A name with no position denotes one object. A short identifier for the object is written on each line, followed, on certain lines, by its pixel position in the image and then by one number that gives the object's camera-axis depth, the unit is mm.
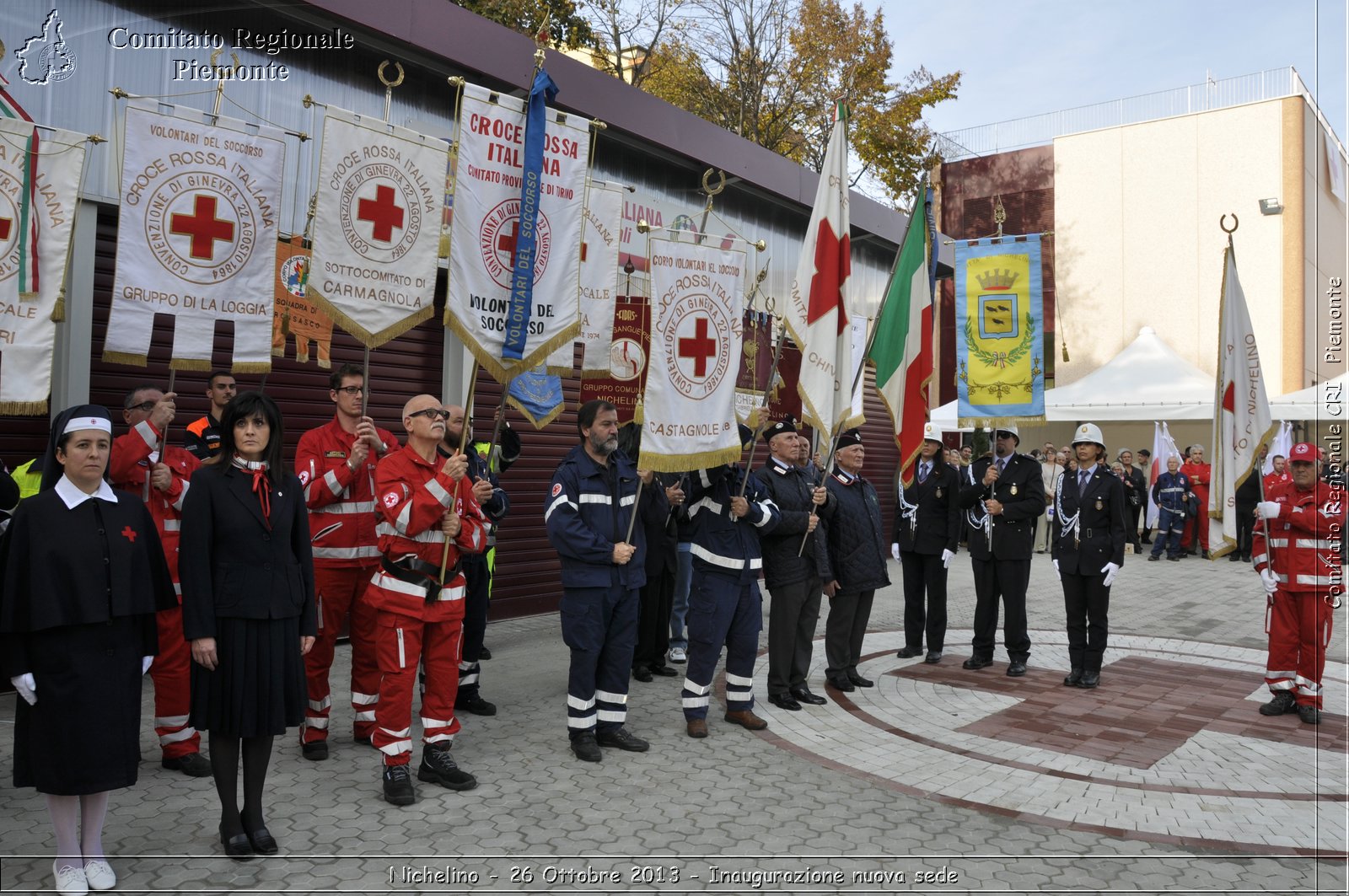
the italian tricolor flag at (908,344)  7676
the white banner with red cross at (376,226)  5406
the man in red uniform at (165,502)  5086
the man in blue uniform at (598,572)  5570
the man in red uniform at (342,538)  5410
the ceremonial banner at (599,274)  7793
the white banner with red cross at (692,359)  5863
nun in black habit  3639
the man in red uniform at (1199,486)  18734
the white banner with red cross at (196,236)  5207
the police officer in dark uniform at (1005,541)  8211
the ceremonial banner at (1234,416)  7176
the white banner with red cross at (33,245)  4938
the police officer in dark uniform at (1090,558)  7879
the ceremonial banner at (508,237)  5176
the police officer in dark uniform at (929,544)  8672
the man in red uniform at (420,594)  4715
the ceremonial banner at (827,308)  6703
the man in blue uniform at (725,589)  6129
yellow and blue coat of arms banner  8109
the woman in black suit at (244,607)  4016
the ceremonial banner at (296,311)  7531
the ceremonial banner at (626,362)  8156
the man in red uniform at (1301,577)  6941
